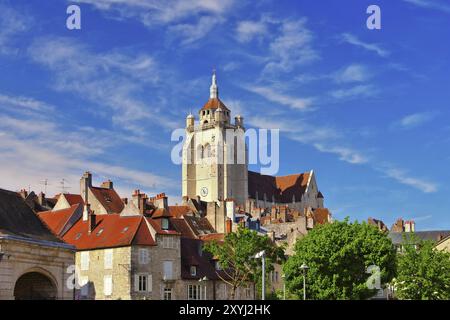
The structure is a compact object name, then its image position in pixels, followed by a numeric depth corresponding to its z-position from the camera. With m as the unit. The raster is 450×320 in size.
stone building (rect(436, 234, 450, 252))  83.44
